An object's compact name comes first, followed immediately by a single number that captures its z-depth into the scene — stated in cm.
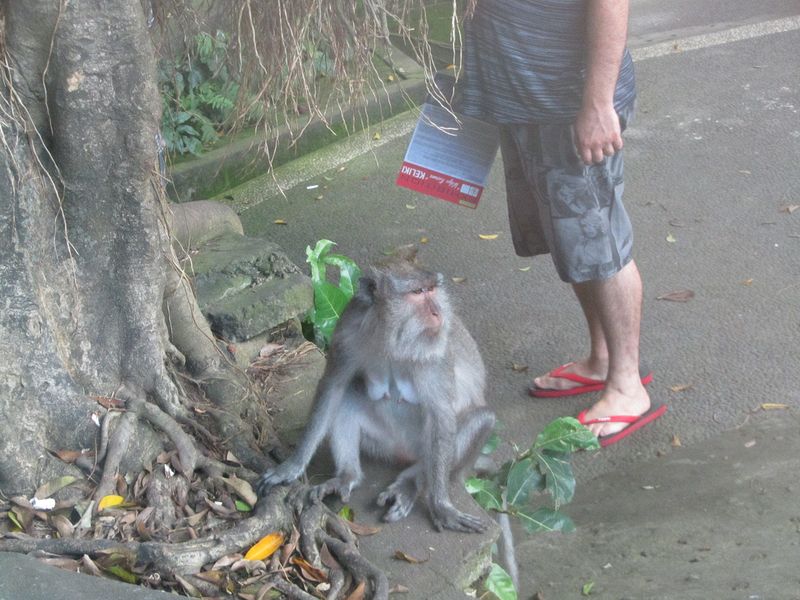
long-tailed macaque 331
